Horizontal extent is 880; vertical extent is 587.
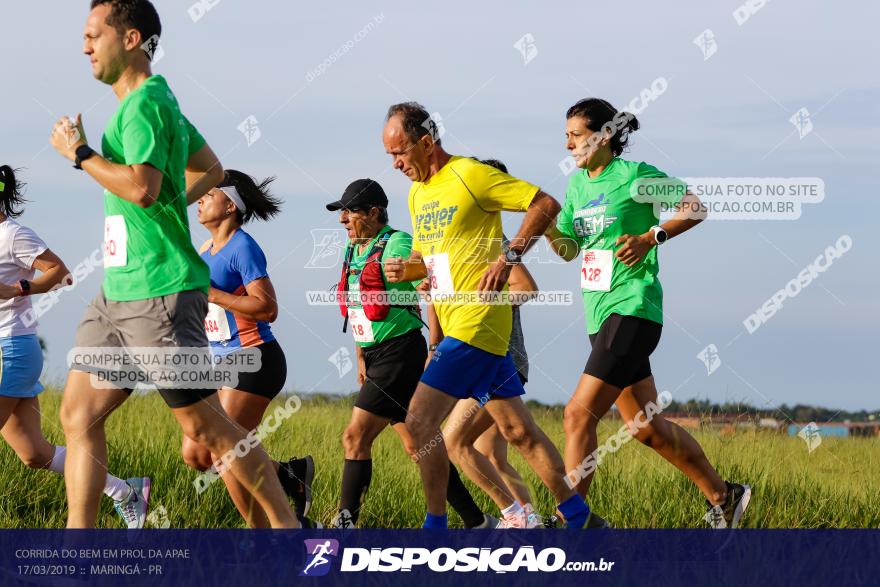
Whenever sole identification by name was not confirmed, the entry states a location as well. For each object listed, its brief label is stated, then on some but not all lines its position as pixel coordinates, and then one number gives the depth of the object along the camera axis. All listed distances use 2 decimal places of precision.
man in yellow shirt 11.50
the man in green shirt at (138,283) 9.08
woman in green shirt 12.10
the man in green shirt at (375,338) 12.69
